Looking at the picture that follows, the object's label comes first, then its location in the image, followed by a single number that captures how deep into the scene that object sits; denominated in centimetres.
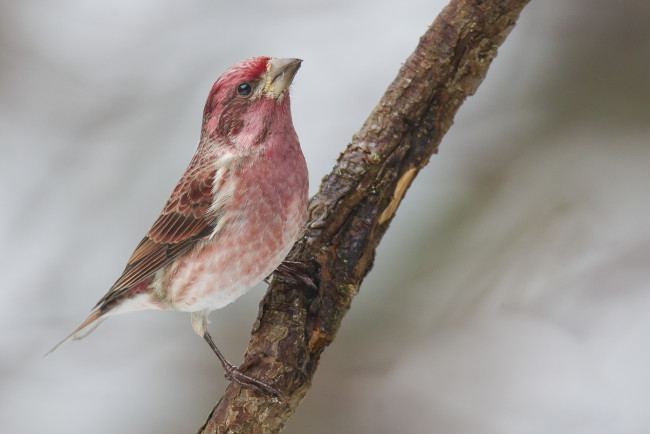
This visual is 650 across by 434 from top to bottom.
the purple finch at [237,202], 654
